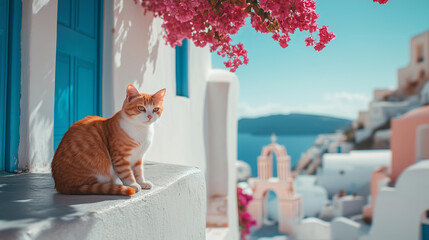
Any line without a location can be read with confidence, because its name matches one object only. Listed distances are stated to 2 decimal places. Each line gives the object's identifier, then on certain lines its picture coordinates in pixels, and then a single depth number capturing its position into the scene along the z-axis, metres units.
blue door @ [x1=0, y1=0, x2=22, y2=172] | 2.05
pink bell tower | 16.66
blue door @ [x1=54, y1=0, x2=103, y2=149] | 2.46
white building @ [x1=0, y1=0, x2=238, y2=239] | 1.36
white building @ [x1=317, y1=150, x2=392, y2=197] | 21.53
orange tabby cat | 1.51
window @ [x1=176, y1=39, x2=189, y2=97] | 4.45
